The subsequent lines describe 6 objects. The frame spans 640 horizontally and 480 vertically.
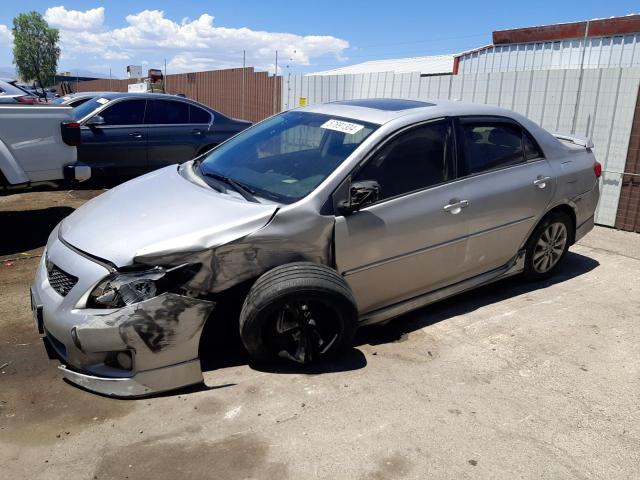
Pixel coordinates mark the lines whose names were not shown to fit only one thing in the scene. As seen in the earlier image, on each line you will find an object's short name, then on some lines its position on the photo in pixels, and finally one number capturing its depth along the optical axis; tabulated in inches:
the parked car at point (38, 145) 231.5
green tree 3002.0
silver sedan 121.6
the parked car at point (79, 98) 384.9
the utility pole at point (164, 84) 844.6
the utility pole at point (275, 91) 537.4
